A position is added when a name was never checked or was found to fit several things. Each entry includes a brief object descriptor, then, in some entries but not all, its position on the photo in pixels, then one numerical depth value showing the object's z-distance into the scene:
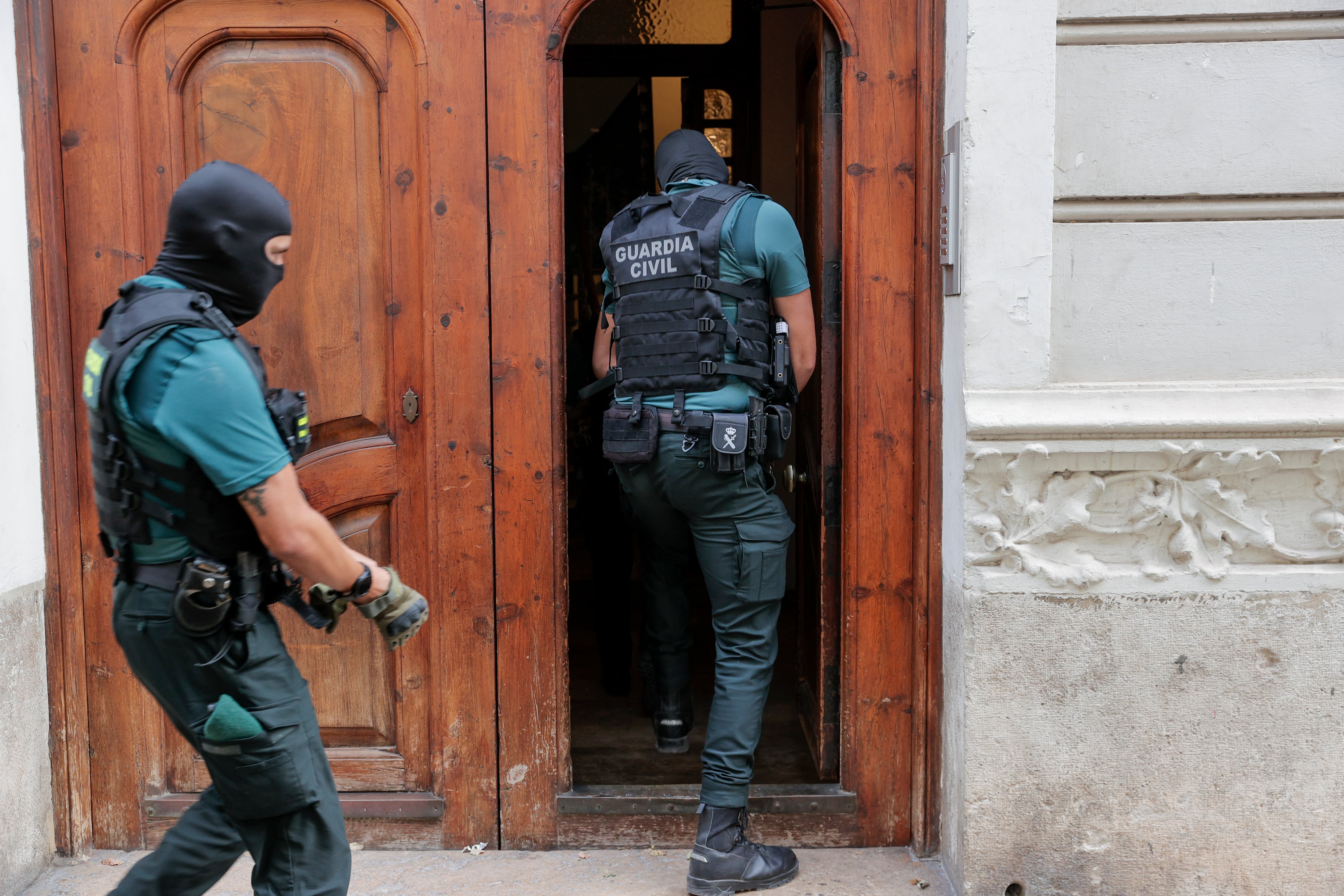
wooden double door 3.29
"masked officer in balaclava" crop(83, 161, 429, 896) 2.09
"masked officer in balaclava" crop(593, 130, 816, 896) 3.18
